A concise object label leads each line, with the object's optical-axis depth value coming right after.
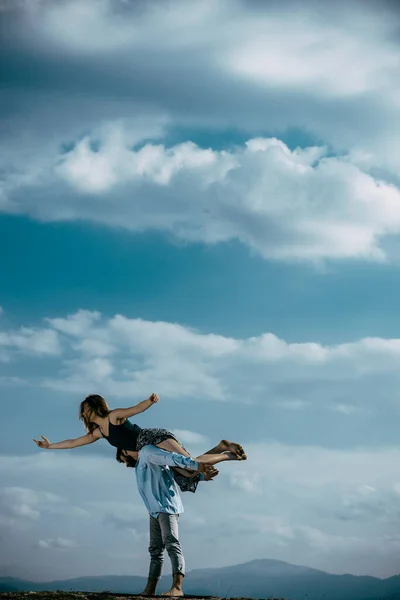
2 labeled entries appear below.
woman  15.50
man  15.07
